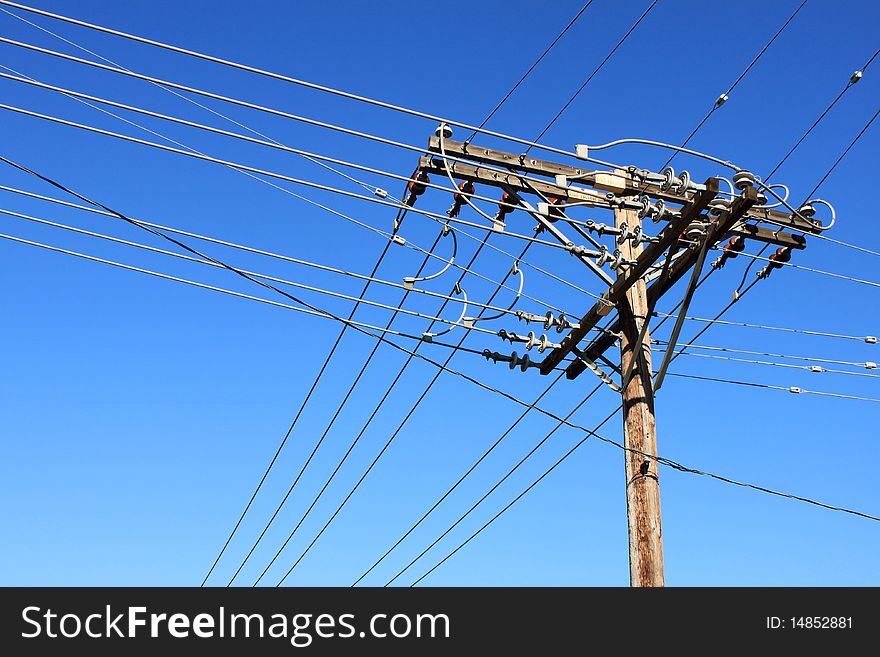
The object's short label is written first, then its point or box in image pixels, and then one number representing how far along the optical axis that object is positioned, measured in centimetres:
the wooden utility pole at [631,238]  821
